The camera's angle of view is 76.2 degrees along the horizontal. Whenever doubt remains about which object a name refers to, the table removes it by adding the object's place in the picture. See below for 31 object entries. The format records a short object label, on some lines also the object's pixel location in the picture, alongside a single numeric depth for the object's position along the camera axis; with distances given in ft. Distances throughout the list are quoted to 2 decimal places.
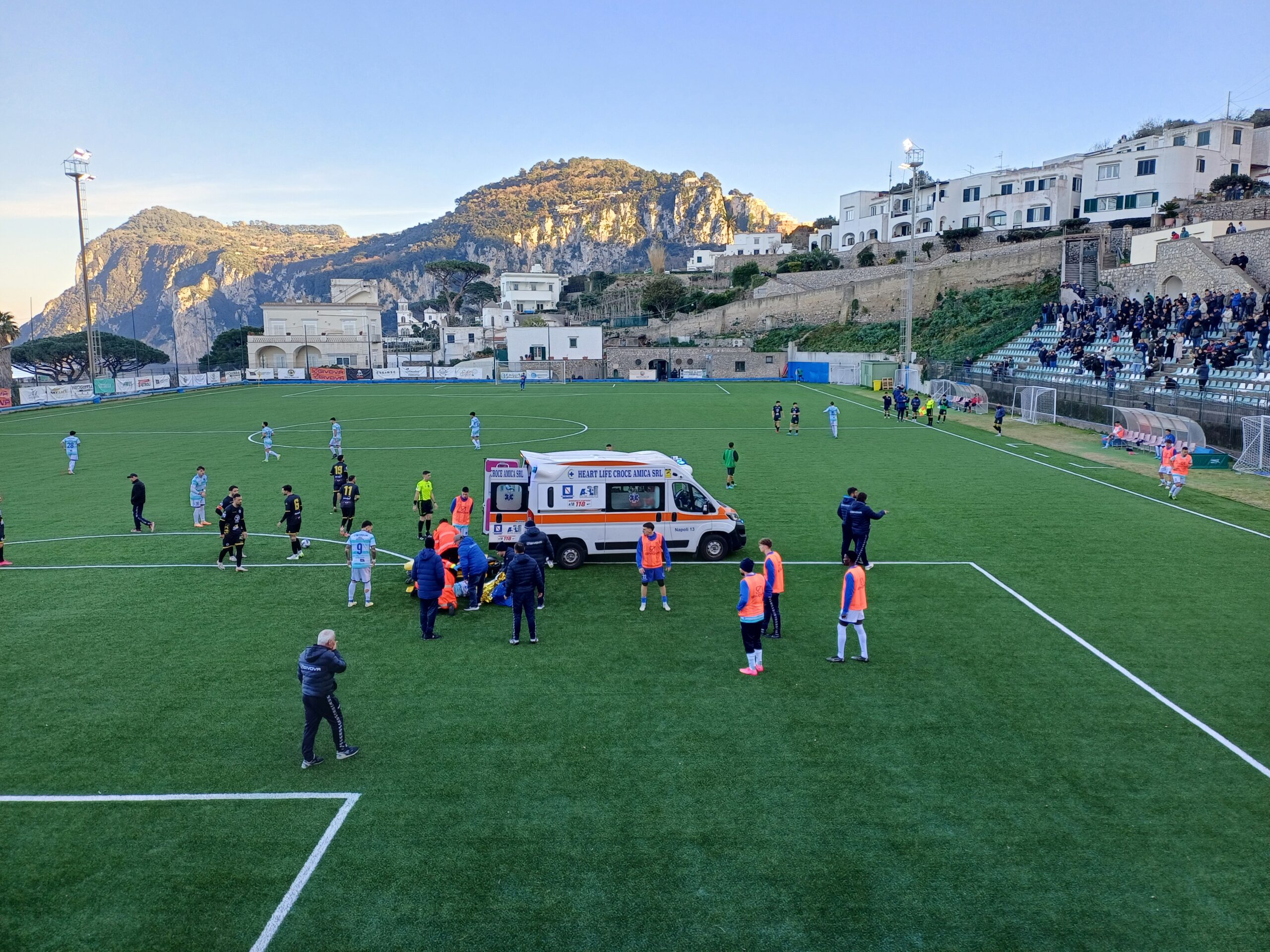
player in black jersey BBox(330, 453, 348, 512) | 65.26
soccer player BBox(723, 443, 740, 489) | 82.07
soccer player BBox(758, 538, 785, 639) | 41.55
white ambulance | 54.39
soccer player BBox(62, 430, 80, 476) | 94.27
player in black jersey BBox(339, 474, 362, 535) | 60.95
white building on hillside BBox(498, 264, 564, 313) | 488.85
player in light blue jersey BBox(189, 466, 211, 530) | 65.62
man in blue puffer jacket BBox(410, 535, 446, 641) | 41.42
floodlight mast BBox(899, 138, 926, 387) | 197.36
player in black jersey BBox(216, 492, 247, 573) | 54.39
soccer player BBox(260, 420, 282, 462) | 100.83
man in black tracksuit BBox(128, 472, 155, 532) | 64.23
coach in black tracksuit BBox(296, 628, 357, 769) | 29.60
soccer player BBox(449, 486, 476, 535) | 55.72
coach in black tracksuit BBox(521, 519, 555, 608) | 45.98
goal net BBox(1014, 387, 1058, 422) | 141.79
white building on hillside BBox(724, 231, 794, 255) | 560.41
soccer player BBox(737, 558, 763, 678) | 36.96
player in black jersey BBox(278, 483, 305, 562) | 56.85
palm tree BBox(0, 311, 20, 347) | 228.02
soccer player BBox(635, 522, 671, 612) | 46.91
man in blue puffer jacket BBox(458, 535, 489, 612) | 47.03
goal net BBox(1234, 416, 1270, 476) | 89.61
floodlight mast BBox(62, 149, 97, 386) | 193.77
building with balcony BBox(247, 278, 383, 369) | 336.90
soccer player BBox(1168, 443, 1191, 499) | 75.97
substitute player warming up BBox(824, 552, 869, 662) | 38.14
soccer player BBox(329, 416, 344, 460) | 91.30
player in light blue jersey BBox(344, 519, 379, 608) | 46.50
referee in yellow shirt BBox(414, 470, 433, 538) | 62.08
